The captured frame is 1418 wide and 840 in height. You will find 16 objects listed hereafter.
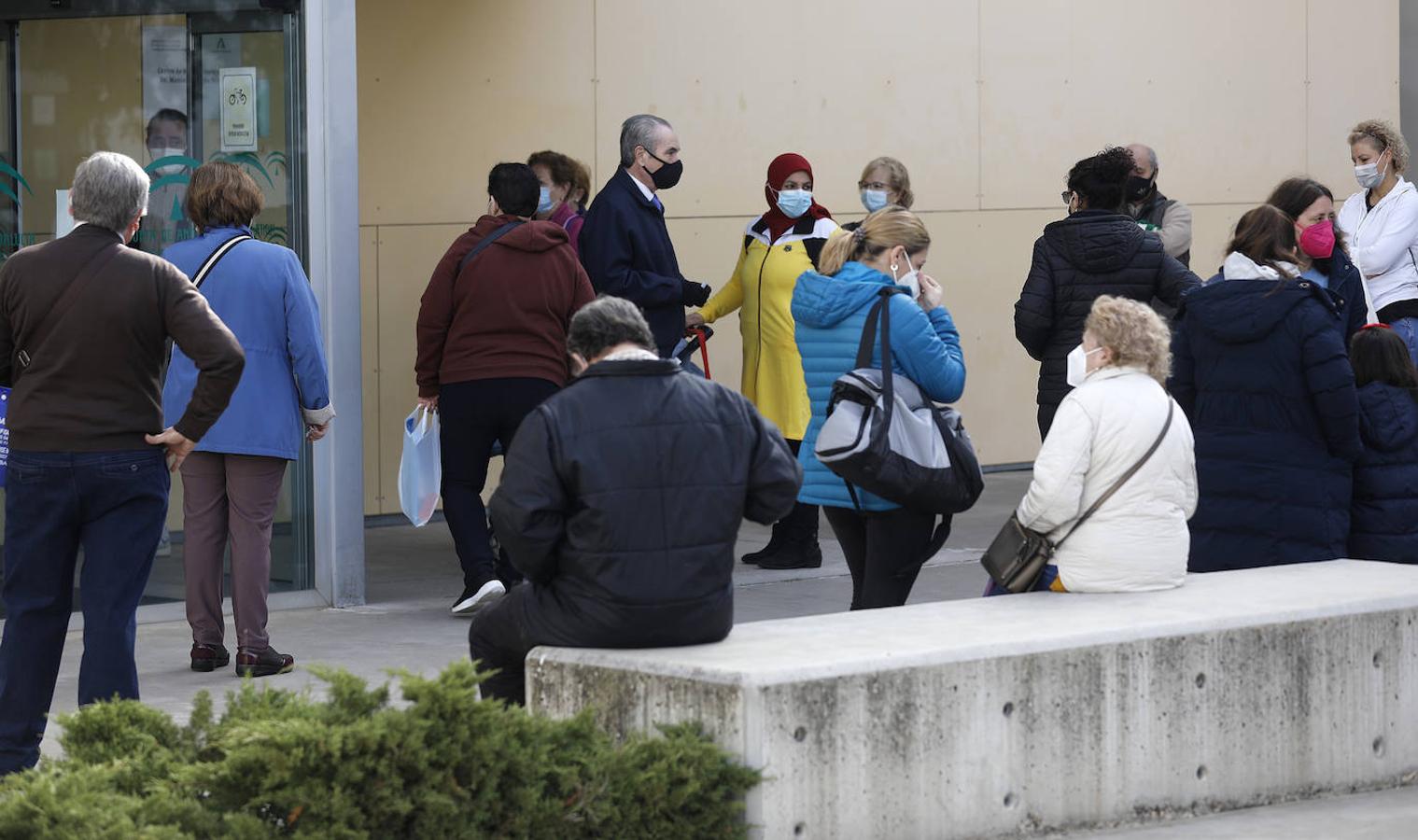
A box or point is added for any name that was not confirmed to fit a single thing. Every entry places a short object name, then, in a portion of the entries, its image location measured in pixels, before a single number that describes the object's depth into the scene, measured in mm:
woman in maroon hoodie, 16359
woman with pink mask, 15461
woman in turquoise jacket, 12789
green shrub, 8234
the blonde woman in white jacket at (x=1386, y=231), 18281
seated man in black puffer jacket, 9742
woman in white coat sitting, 11594
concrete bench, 9617
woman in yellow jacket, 18734
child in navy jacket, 13430
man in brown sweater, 11070
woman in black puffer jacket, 15406
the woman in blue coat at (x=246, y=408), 14289
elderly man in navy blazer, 17500
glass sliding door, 16078
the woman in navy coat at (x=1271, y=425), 13187
